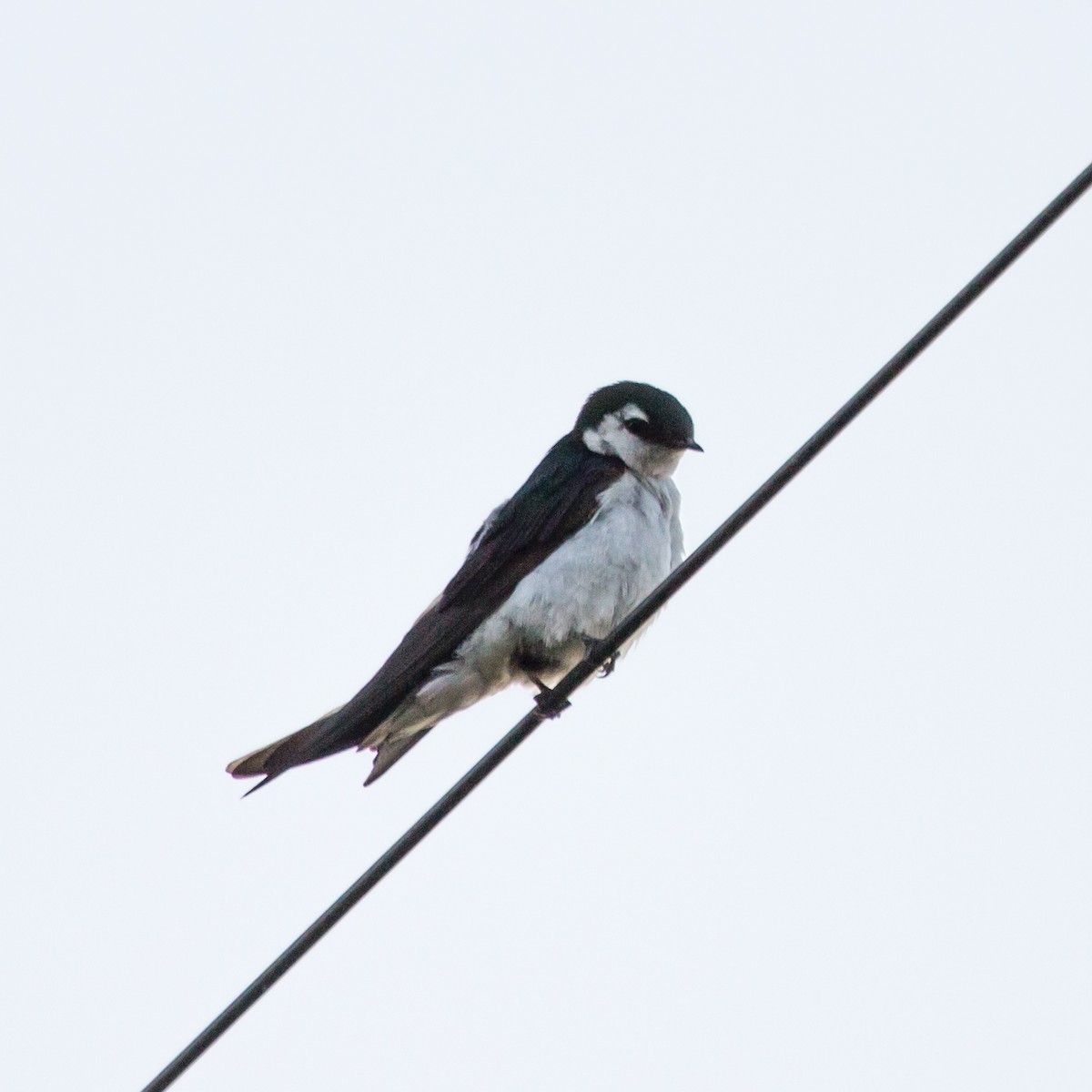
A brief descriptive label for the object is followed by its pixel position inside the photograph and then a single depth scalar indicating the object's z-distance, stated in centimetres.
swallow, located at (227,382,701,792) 1102
